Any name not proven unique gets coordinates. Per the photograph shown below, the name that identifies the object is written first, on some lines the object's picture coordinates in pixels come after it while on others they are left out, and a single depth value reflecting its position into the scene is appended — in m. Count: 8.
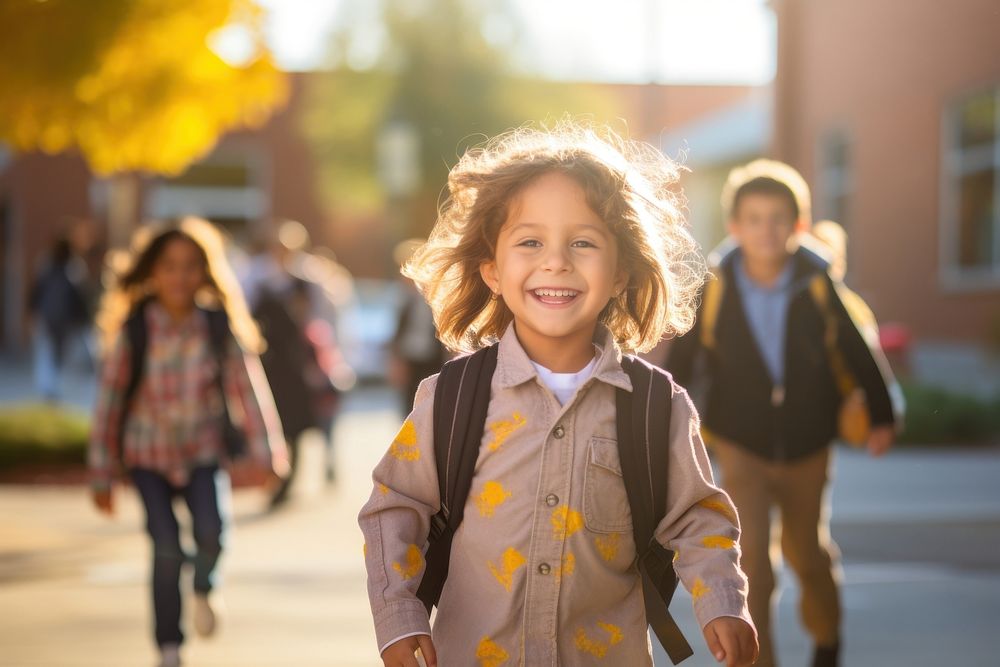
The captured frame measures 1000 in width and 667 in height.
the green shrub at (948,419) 13.91
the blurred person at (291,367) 11.35
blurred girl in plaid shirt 5.96
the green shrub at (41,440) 12.73
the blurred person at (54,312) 18.88
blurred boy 5.63
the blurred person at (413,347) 10.68
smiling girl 3.22
